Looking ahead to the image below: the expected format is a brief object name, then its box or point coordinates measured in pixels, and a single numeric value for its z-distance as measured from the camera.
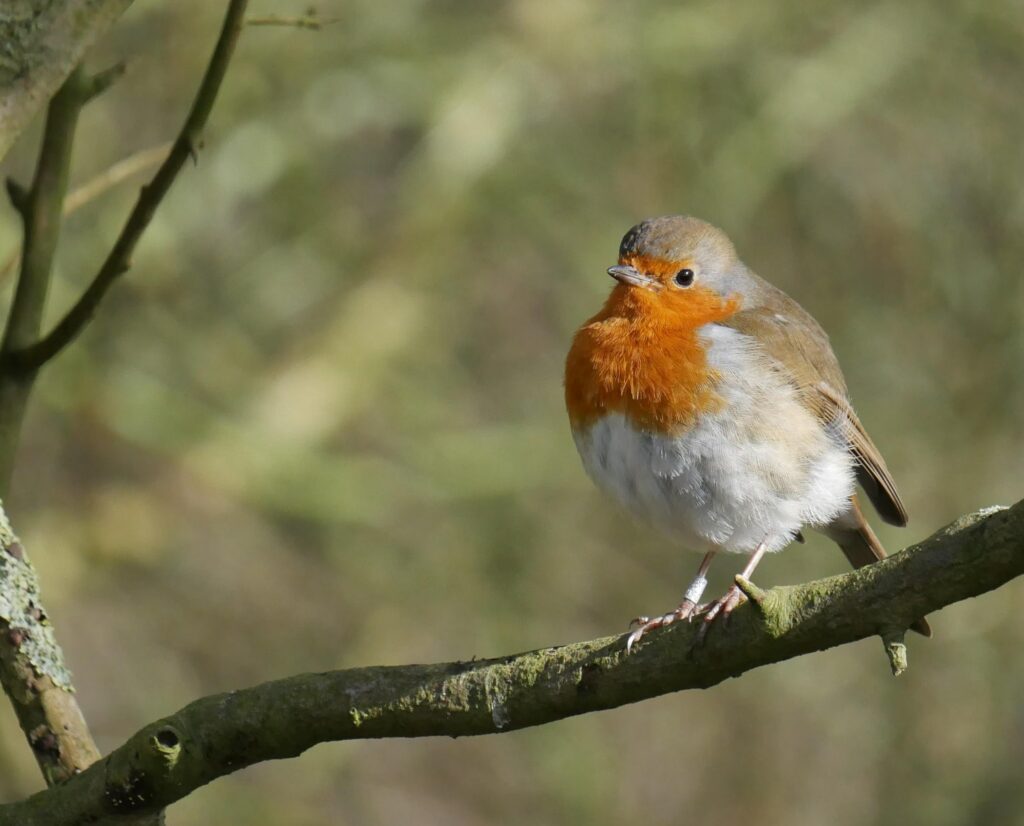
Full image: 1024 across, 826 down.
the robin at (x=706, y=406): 7.73
